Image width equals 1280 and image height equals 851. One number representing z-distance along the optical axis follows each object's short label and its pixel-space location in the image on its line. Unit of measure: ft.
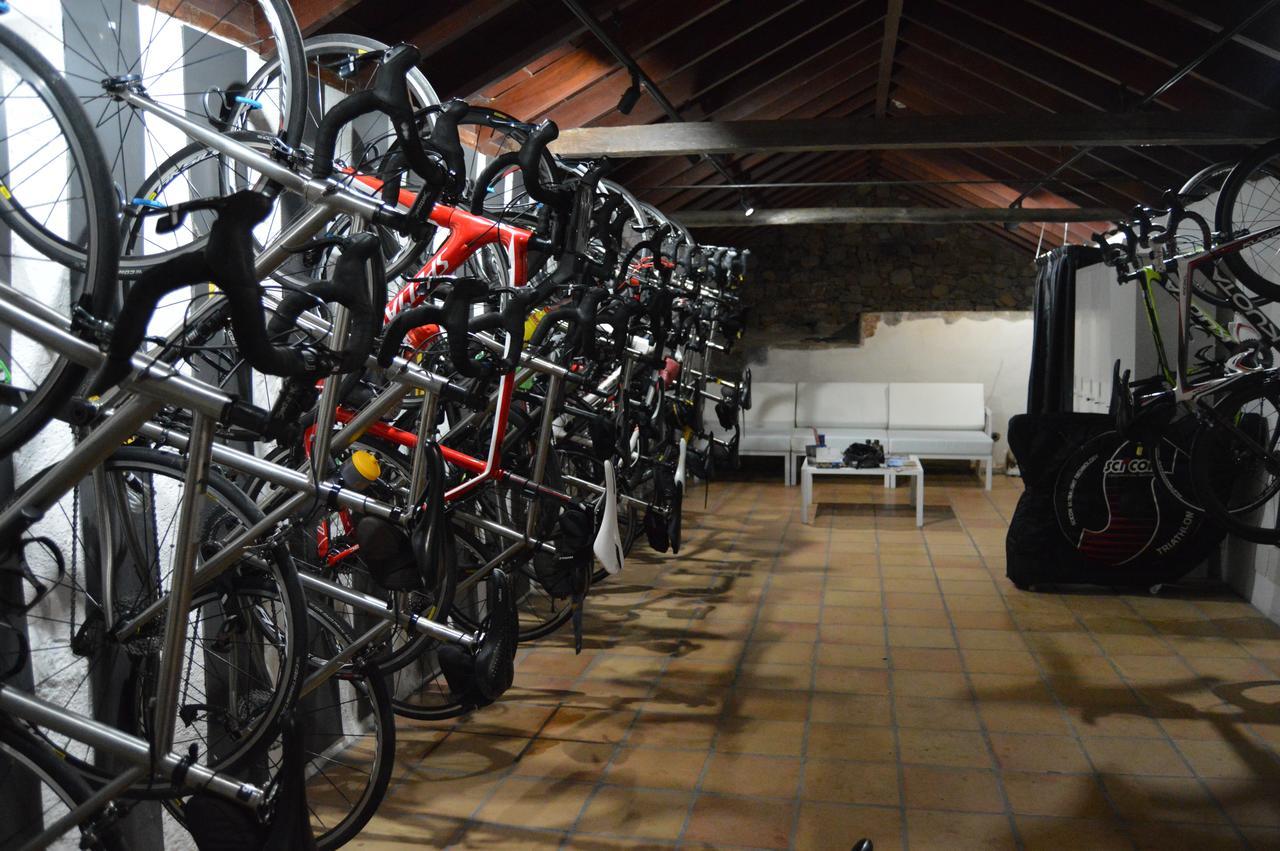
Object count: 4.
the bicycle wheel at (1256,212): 12.17
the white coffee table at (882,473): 23.30
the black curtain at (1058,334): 21.84
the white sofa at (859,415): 30.32
